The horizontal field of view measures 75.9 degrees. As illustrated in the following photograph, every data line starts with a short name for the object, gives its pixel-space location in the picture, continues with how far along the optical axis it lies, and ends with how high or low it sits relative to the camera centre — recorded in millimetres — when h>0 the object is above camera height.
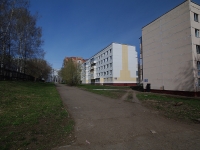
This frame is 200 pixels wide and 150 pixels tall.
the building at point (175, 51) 17203 +4503
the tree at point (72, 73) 38594 +2314
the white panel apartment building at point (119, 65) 43016 +5497
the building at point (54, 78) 119375 +2372
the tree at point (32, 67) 29078 +3335
